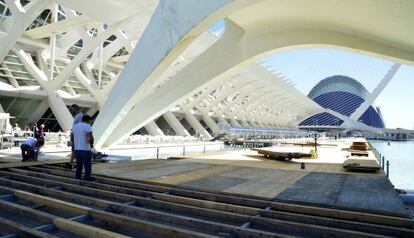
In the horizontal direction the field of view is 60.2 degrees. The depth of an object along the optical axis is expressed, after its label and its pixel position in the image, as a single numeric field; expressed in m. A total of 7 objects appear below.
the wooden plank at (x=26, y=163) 7.15
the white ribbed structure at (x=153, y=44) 8.38
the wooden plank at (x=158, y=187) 4.64
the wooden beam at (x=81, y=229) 2.97
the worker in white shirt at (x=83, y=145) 5.88
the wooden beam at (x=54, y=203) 3.84
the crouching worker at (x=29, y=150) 8.47
